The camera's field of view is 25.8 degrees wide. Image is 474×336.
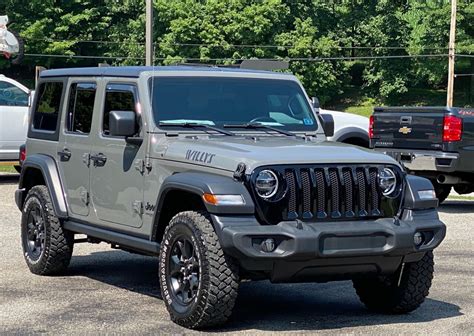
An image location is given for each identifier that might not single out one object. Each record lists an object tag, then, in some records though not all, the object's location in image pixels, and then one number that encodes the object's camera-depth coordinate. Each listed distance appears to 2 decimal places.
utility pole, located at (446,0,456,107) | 47.83
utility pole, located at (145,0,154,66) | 29.30
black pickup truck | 15.53
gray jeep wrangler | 7.03
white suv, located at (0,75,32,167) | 19.45
